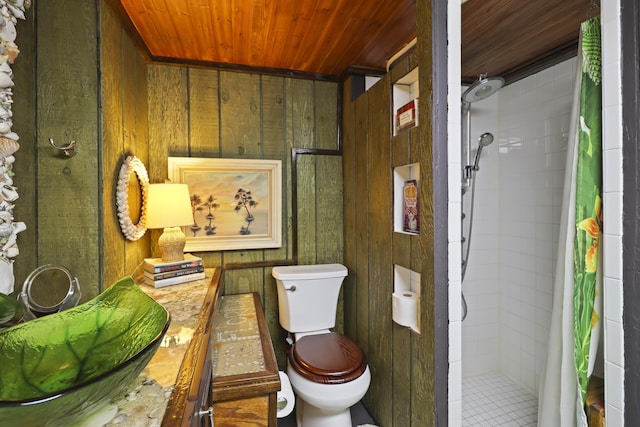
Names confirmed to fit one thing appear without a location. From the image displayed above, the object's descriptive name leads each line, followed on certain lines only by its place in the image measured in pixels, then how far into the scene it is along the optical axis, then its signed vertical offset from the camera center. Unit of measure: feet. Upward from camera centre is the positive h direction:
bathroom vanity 2.01 -1.34
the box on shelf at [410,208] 4.82 +0.00
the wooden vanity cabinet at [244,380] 3.81 -2.15
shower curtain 3.73 -0.42
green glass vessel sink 1.34 -0.80
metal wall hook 3.73 +0.76
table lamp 5.30 -0.07
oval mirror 4.65 +0.22
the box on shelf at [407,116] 4.70 +1.46
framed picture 6.72 +0.19
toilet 5.05 -2.65
